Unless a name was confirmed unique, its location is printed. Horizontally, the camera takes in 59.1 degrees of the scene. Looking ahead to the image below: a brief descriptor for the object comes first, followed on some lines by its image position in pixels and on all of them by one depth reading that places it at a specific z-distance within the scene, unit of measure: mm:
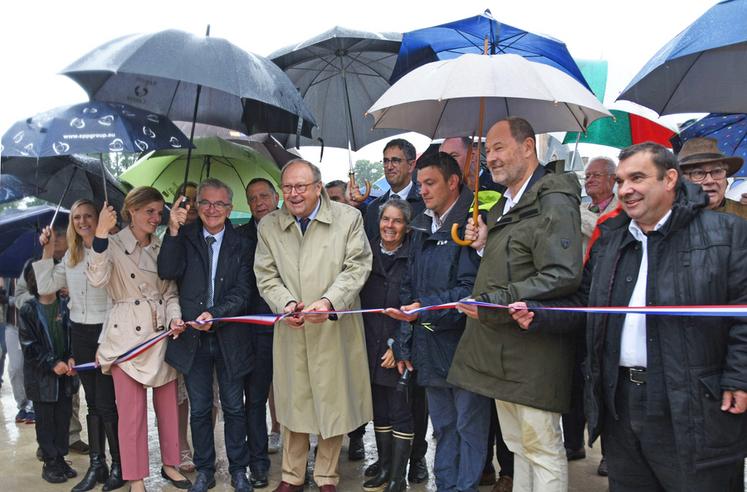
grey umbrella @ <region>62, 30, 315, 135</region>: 3900
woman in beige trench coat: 4668
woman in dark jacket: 4695
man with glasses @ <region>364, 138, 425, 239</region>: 5422
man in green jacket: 3412
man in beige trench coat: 4551
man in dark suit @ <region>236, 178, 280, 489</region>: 5012
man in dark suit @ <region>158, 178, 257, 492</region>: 4762
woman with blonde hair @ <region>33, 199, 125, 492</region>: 4914
